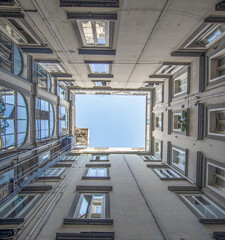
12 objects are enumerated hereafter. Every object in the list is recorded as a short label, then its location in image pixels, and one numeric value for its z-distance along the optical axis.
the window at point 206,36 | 7.59
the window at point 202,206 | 6.99
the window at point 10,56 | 7.98
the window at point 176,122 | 13.20
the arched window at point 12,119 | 7.75
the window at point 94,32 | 7.57
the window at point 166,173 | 11.16
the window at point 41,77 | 11.47
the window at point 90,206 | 6.66
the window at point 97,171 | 10.36
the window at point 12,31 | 7.59
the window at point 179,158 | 11.58
